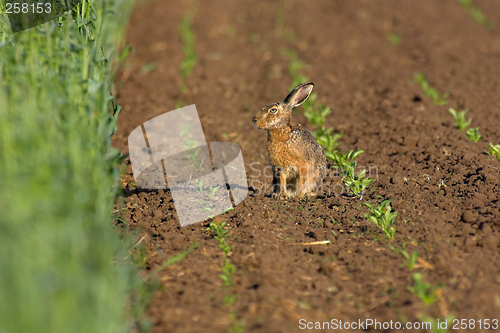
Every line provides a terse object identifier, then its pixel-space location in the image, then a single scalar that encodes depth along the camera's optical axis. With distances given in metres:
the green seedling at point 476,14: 23.25
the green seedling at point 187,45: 16.80
